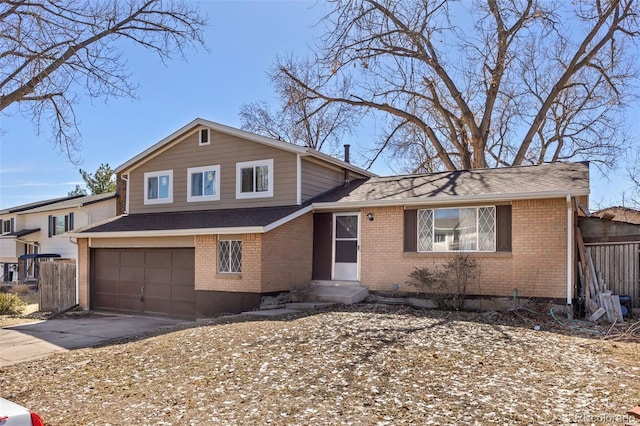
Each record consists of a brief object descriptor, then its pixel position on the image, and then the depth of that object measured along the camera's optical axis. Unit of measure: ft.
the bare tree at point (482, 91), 68.18
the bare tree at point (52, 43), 34.99
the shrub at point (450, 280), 40.98
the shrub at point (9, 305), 56.90
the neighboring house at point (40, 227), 98.58
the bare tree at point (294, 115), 77.25
